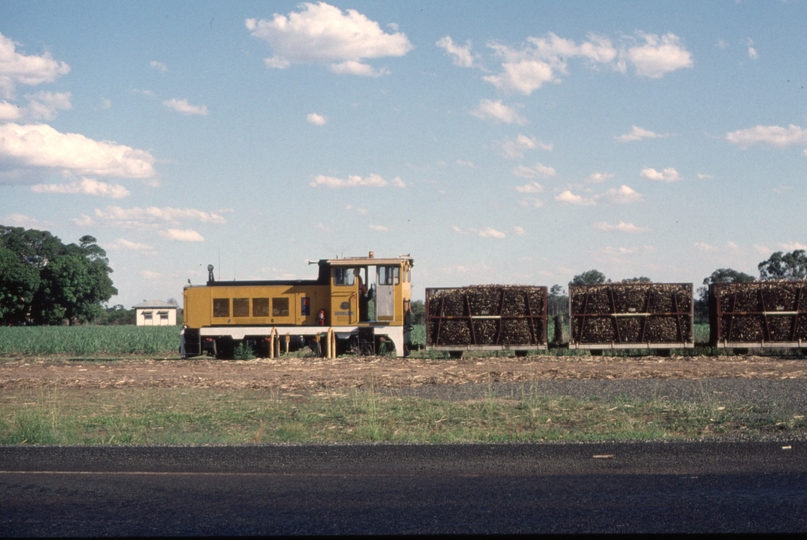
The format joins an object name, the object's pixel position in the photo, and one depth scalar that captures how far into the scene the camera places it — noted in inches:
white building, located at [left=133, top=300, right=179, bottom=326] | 5172.2
